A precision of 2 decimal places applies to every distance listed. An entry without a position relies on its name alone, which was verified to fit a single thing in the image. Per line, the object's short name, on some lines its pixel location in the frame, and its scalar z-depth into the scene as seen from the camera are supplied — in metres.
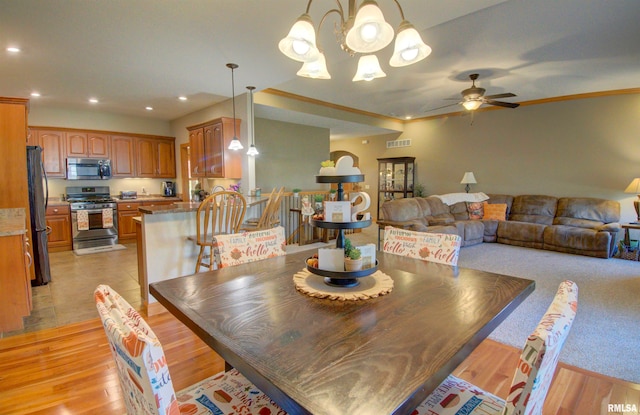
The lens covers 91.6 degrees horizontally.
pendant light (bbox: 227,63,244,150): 3.54
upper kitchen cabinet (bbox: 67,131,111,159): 5.82
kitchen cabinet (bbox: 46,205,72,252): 5.39
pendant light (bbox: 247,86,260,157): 4.51
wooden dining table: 0.70
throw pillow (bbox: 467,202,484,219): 6.39
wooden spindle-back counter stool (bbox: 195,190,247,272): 2.82
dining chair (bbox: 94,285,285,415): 0.62
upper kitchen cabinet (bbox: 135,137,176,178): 6.54
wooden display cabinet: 8.10
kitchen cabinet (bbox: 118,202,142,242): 6.06
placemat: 1.23
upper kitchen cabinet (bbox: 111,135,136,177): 6.23
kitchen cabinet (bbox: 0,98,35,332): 2.48
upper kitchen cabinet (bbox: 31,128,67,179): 5.53
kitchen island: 2.92
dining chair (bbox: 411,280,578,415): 0.63
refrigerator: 3.48
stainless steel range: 5.52
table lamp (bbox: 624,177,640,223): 4.87
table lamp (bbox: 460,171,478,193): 6.84
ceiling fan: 4.68
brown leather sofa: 5.02
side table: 4.64
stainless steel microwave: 5.82
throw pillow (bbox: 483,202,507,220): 6.27
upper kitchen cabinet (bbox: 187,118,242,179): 4.86
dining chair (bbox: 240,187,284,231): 3.31
